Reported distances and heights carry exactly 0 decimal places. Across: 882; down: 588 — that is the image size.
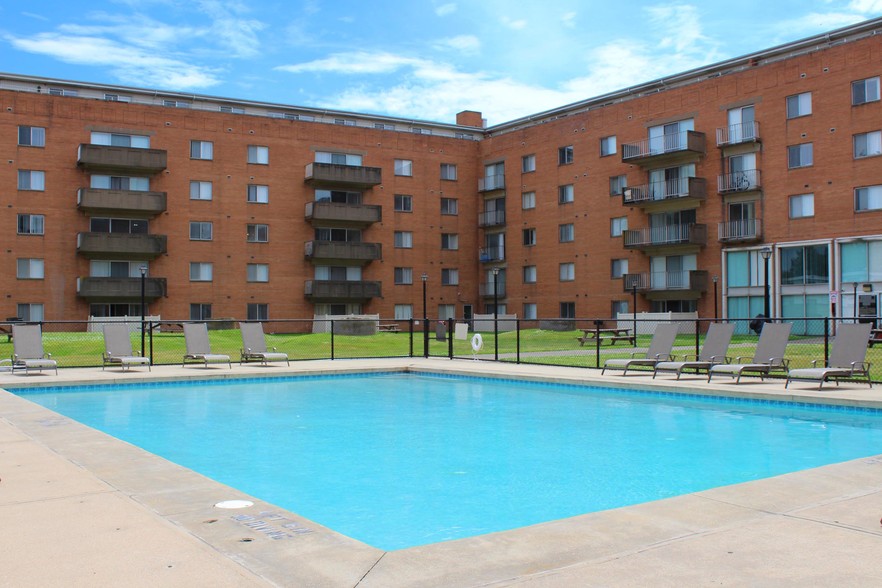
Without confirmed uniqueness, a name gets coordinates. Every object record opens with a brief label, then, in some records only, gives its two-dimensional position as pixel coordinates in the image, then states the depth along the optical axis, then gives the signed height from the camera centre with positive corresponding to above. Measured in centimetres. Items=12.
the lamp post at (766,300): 2988 +46
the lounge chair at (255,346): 2117 -84
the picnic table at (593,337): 3158 -98
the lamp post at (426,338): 2452 -74
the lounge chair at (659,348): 1778 -78
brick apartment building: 3897 +651
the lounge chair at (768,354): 1556 -82
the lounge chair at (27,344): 1834 -66
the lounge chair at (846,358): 1440 -84
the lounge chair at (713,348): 1681 -75
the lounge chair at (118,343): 1961 -68
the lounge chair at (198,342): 2066 -71
